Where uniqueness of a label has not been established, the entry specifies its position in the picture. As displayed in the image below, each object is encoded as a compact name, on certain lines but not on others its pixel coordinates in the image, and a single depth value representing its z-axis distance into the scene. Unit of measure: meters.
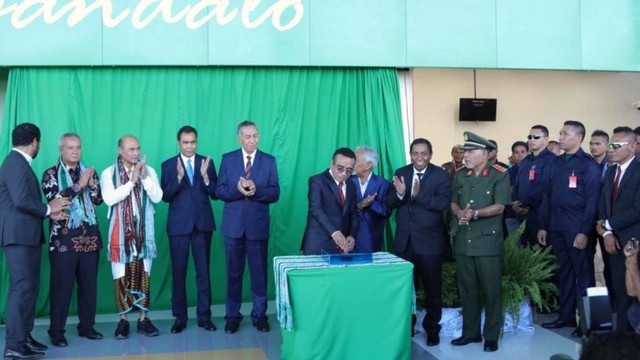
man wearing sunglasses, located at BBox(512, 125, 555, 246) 6.47
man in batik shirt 5.26
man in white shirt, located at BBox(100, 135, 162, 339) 5.46
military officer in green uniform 5.03
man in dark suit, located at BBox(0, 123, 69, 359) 4.80
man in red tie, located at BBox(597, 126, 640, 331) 4.88
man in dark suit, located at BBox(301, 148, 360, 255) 5.27
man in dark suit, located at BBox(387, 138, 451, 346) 5.25
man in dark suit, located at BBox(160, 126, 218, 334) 5.73
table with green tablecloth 4.32
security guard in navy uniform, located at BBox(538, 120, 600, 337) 5.59
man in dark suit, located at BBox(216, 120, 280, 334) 5.67
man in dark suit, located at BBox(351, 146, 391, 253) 5.75
